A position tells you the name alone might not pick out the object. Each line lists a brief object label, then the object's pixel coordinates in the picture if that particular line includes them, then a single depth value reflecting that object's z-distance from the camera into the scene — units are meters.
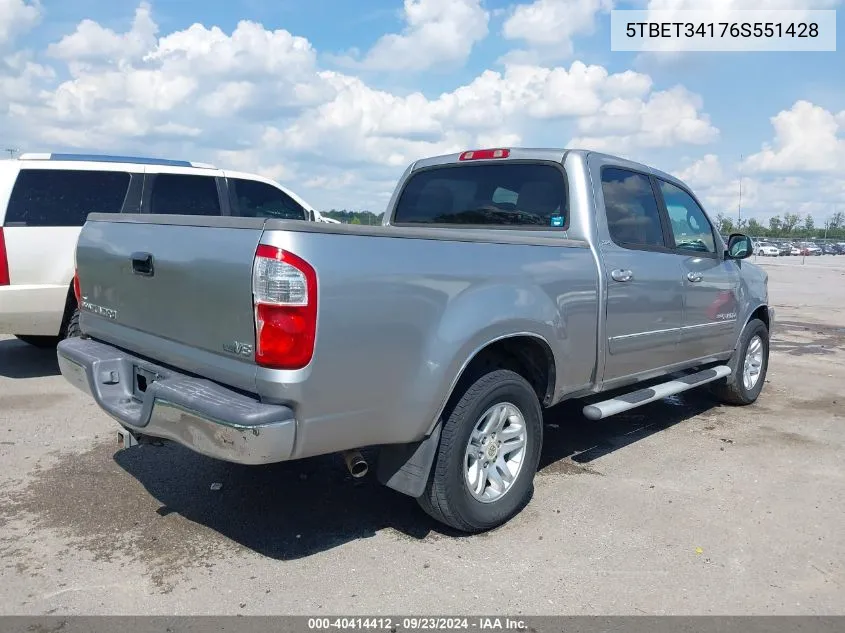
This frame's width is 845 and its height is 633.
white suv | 6.54
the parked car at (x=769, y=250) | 62.47
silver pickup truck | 2.85
